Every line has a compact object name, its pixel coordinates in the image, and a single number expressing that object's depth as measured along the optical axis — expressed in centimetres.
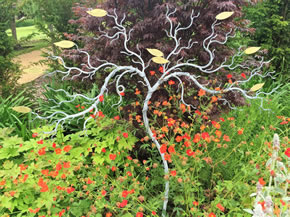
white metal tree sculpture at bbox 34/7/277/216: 184
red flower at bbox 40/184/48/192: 195
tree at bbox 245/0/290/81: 477
